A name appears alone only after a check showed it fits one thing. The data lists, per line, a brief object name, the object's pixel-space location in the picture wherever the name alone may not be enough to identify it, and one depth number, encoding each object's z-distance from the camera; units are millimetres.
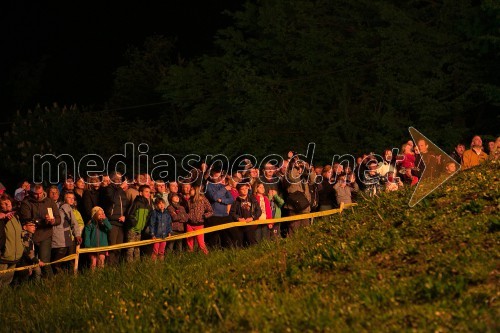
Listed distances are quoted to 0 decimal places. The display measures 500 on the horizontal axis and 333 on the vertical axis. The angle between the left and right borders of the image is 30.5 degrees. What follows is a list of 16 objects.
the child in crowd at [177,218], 18797
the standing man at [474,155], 19281
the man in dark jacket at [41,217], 17062
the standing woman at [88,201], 19125
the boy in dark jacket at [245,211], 18859
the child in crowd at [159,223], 18359
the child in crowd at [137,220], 18562
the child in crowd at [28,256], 16781
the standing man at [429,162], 17125
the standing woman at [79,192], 19520
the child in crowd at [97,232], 18109
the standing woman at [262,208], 19078
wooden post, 16956
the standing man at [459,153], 21359
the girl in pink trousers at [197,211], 18953
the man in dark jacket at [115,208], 18688
